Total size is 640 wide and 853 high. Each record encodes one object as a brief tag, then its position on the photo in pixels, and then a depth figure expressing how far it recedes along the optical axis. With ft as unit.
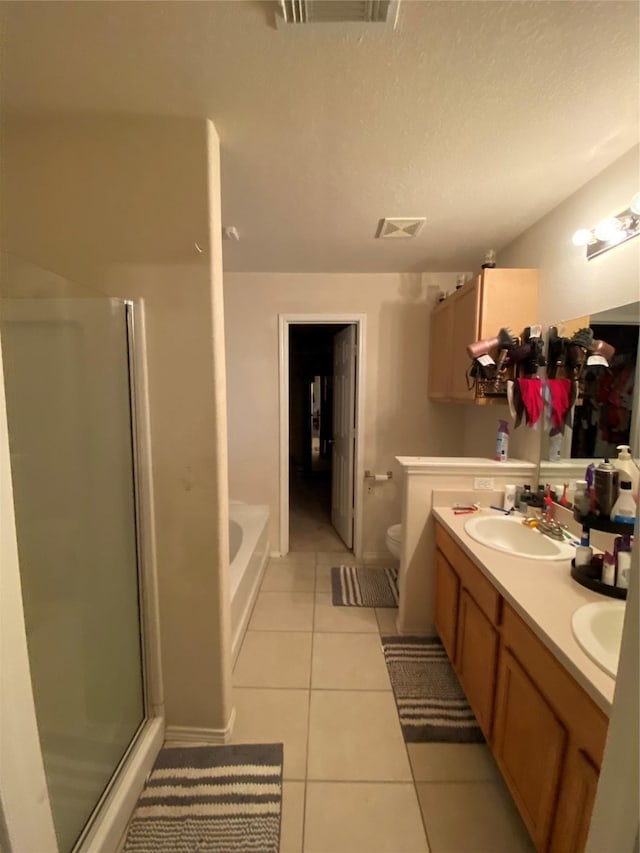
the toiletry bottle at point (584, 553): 4.09
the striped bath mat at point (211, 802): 3.68
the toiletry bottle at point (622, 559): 3.68
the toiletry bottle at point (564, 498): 5.52
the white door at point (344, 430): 9.57
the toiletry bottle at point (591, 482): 4.19
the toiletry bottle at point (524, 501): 5.94
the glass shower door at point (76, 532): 3.33
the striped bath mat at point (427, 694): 4.84
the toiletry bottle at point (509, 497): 6.04
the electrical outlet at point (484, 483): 6.25
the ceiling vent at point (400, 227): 6.15
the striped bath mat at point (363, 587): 7.77
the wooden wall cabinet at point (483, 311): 6.30
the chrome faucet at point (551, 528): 5.11
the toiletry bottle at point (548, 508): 5.55
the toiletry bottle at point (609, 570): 3.74
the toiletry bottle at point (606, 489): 4.09
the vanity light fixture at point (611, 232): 4.35
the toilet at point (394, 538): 8.06
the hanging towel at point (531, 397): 5.69
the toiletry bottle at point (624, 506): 3.91
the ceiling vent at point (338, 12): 2.75
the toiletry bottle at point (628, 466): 4.10
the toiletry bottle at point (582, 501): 4.26
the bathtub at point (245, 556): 6.33
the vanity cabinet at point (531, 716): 2.73
